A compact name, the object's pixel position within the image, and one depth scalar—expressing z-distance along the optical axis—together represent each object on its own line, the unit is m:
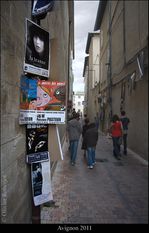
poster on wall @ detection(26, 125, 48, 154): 2.90
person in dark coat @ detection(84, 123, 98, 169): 7.16
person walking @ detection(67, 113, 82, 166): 7.52
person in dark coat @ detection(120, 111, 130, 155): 9.03
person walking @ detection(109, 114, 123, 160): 8.45
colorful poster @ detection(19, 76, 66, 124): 2.66
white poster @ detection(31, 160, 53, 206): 2.96
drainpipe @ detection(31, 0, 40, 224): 3.04
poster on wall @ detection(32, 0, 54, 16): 2.69
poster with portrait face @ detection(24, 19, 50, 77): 2.72
